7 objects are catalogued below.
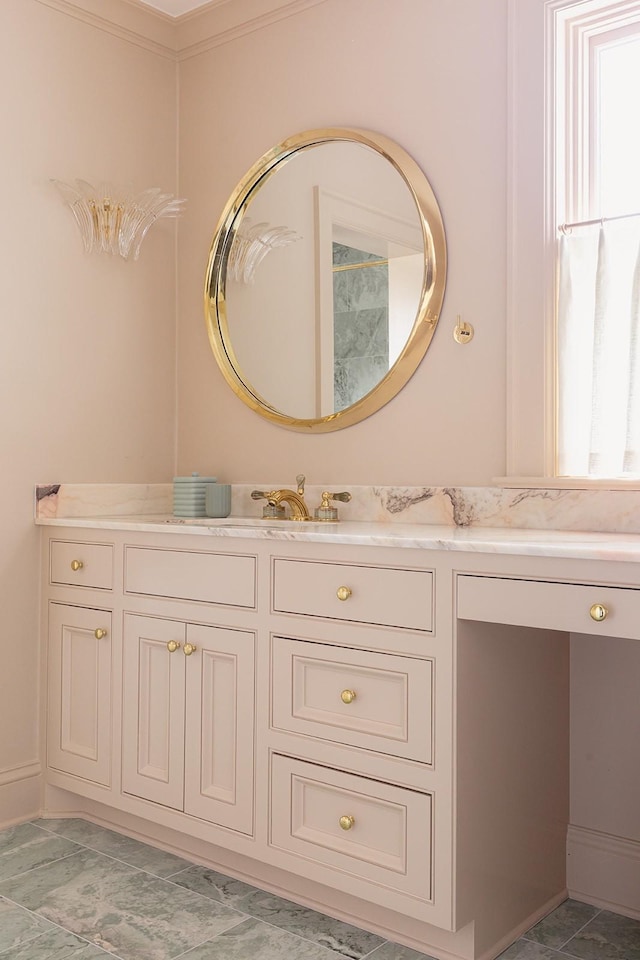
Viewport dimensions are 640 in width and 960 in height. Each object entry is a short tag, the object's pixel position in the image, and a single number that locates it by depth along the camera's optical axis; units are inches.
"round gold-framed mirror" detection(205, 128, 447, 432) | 95.1
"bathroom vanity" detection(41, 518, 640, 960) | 67.8
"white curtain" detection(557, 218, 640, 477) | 81.3
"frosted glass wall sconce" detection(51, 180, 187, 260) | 107.6
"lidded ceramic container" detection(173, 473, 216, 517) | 107.9
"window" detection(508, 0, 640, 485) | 83.1
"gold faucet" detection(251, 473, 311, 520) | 97.8
